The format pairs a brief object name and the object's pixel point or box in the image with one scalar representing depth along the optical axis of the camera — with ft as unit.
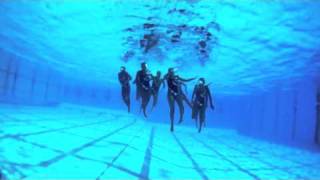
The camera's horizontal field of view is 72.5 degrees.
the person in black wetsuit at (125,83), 30.99
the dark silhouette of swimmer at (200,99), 30.37
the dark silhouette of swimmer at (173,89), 27.81
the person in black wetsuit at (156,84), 29.32
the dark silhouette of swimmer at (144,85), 28.80
